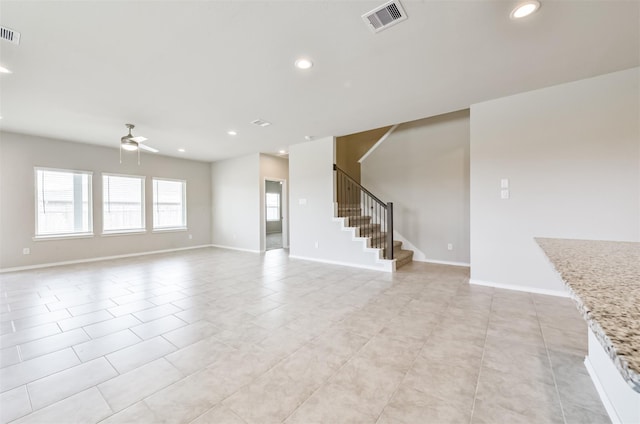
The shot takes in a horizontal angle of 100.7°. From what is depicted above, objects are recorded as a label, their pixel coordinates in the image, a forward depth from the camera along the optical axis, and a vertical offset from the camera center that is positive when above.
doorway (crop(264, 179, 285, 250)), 12.20 +0.13
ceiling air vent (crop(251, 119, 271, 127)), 4.63 +1.60
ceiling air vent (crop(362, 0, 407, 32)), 2.06 +1.59
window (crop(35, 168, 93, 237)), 5.62 +0.25
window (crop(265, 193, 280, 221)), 12.29 +0.25
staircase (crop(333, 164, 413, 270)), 5.23 -0.16
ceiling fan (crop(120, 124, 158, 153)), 4.41 +1.18
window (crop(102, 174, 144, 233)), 6.53 +0.26
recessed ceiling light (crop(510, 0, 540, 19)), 2.05 +1.59
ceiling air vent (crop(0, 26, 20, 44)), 2.27 +1.58
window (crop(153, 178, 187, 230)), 7.47 +0.26
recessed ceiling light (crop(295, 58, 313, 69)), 2.77 +1.58
